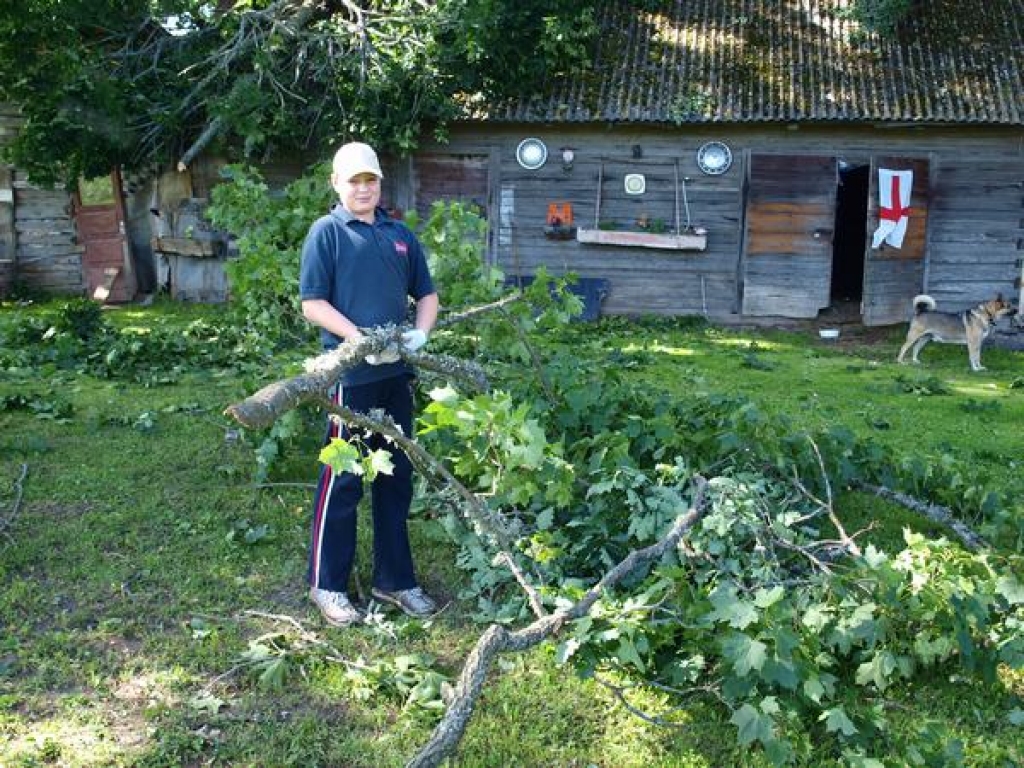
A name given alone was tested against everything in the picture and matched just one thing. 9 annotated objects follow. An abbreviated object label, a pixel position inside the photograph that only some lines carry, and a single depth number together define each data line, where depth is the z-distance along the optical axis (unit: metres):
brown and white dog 11.54
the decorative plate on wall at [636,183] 14.66
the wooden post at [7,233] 16.52
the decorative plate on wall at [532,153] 14.75
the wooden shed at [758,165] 13.99
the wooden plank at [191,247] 15.78
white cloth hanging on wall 13.82
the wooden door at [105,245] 16.67
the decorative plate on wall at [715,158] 14.42
